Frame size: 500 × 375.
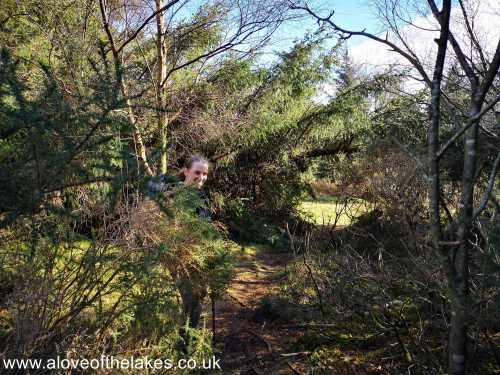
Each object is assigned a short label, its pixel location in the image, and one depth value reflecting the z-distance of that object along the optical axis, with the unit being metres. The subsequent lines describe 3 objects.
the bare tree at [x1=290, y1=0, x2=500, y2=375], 2.30
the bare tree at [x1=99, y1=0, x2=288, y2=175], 5.50
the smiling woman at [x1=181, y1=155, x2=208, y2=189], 3.59
